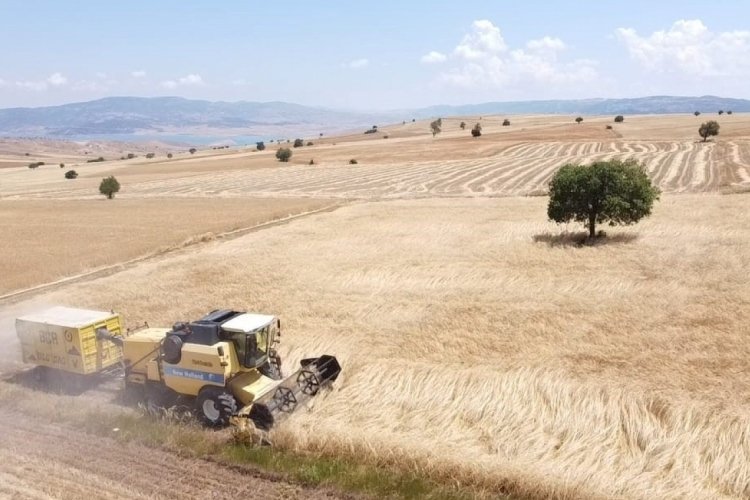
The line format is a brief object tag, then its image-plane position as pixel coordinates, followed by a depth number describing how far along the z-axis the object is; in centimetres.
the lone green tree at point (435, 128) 16616
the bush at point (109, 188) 6881
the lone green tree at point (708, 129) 9681
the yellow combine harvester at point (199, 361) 1382
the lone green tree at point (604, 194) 3106
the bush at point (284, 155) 11006
